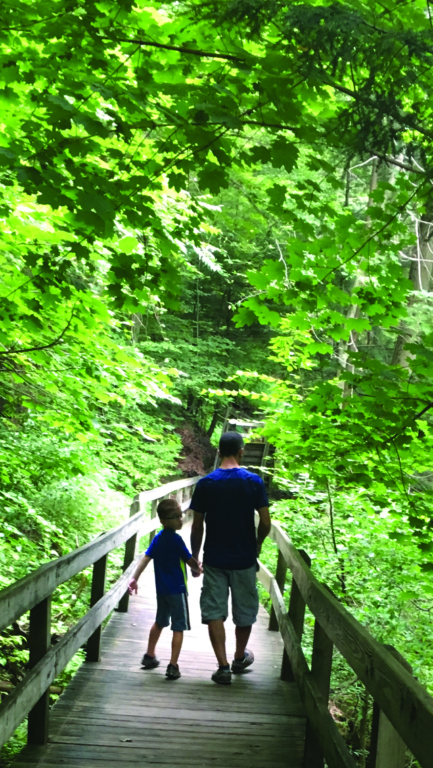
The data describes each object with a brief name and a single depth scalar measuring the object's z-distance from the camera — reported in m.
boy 4.82
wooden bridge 2.04
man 4.62
